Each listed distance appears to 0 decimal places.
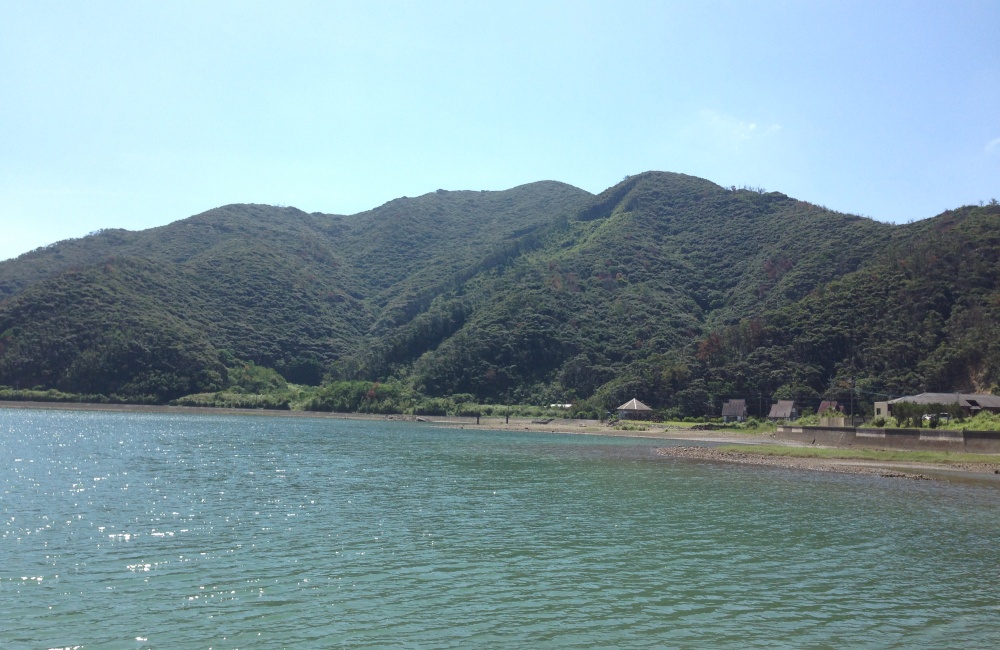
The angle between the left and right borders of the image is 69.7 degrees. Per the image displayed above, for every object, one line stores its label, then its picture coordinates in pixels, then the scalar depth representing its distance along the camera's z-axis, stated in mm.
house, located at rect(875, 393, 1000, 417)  63881
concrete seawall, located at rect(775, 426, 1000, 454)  44750
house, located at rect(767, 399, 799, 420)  85375
